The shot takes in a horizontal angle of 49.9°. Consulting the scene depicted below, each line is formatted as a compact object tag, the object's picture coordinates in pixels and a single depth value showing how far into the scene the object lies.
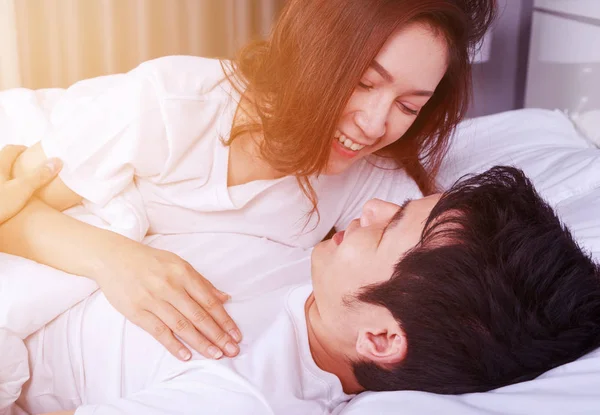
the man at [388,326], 0.94
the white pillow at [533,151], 1.38
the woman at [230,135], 1.16
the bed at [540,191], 0.88
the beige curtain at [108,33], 2.04
